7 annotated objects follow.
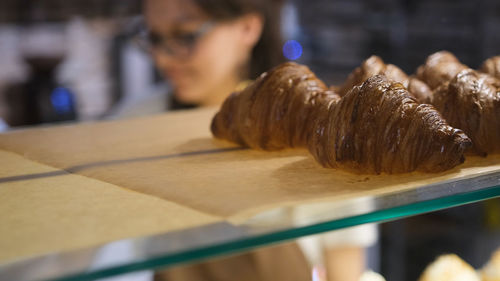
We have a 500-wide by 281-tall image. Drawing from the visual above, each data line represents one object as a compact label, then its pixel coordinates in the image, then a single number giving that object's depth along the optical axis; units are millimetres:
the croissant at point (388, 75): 776
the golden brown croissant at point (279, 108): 750
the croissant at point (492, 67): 837
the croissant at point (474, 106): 693
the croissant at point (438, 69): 832
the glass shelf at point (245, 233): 402
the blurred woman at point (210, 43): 2164
